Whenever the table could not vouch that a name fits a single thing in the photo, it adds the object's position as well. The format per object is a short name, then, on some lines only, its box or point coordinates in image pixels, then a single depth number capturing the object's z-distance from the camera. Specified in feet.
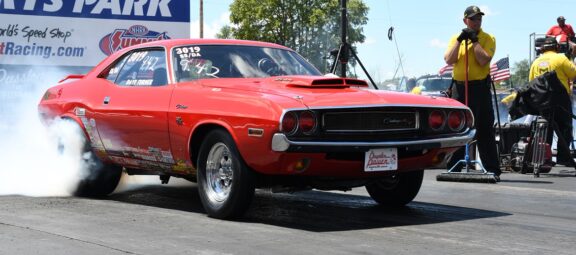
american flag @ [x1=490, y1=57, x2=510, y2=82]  81.71
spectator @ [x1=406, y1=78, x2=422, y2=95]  70.38
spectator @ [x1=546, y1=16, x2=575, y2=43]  53.39
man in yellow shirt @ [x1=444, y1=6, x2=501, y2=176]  31.76
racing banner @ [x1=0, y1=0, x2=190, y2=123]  39.09
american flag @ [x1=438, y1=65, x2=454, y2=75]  66.18
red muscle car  19.16
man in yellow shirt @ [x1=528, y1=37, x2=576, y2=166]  36.11
